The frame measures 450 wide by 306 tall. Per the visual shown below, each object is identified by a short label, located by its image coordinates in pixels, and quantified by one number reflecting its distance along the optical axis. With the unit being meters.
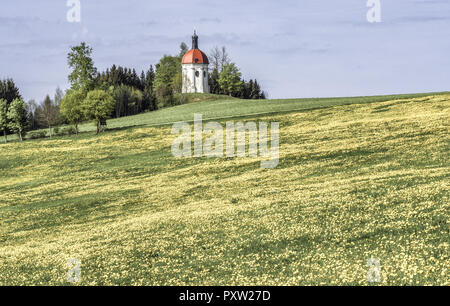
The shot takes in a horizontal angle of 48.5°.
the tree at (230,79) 184.62
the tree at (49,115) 123.84
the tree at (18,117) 104.44
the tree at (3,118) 106.38
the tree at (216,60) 196.46
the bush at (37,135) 105.25
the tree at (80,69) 106.19
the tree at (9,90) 169.12
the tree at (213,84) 195.25
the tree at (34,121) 155.40
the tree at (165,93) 164.00
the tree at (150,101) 160.88
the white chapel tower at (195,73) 185.88
